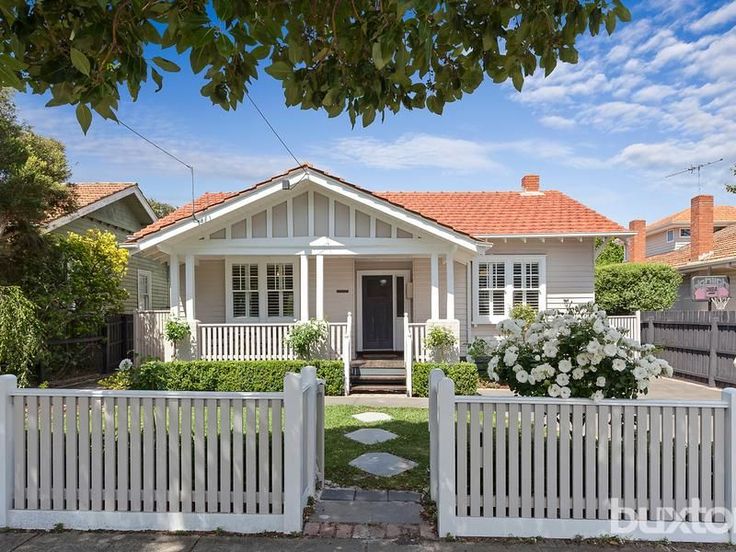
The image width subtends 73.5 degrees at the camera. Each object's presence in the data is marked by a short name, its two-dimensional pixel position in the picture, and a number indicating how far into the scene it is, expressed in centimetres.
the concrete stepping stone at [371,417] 795
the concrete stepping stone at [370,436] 664
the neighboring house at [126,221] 1518
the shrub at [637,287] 1689
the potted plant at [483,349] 471
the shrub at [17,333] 870
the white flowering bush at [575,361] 391
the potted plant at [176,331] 1069
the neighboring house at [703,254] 1766
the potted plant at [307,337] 1070
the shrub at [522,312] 1226
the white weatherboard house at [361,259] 1094
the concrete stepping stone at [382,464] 537
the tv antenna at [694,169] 2316
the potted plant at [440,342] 1048
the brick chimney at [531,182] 1633
